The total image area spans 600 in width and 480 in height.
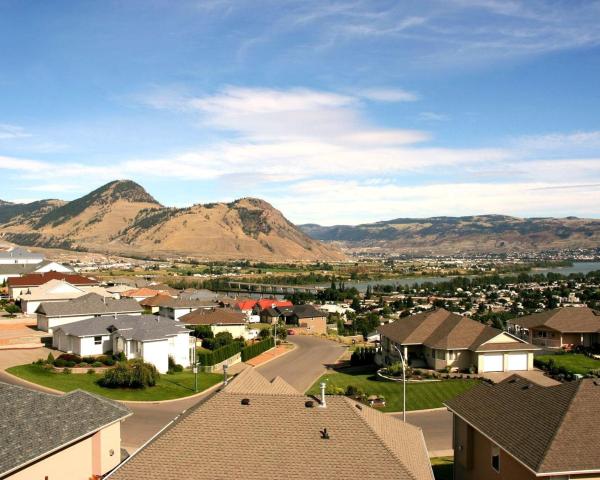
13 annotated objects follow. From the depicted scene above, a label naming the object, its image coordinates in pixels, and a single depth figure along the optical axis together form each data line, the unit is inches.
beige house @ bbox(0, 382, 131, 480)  756.6
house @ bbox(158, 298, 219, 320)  3031.5
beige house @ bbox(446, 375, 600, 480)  668.7
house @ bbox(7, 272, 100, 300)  3351.6
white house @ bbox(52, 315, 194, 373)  1913.1
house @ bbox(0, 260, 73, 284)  4274.1
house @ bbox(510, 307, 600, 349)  2331.4
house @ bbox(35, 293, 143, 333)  2356.1
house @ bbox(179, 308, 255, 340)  2752.2
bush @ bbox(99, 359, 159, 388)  1619.1
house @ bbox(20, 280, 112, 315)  2797.7
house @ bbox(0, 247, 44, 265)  4653.8
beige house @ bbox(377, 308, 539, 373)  1813.5
